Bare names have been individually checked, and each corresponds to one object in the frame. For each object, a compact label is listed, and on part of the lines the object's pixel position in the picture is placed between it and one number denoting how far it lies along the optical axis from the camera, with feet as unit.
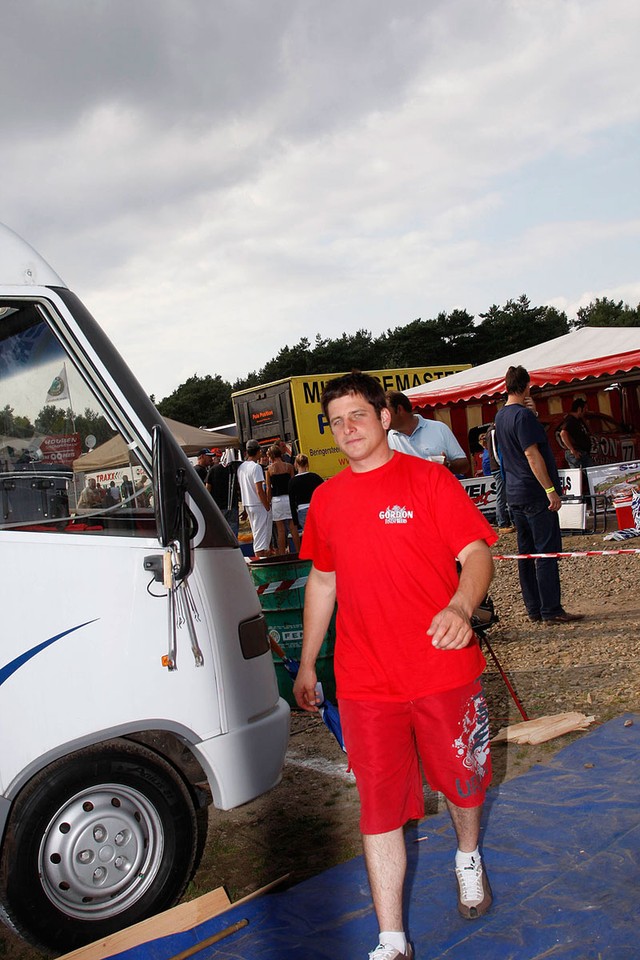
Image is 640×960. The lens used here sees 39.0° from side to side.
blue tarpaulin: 10.09
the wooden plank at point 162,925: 10.60
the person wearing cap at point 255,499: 45.93
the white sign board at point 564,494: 45.73
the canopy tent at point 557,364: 52.54
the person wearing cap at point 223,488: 51.29
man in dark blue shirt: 25.09
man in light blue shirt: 20.30
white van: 10.46
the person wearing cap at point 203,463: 59.26
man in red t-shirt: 9.65
